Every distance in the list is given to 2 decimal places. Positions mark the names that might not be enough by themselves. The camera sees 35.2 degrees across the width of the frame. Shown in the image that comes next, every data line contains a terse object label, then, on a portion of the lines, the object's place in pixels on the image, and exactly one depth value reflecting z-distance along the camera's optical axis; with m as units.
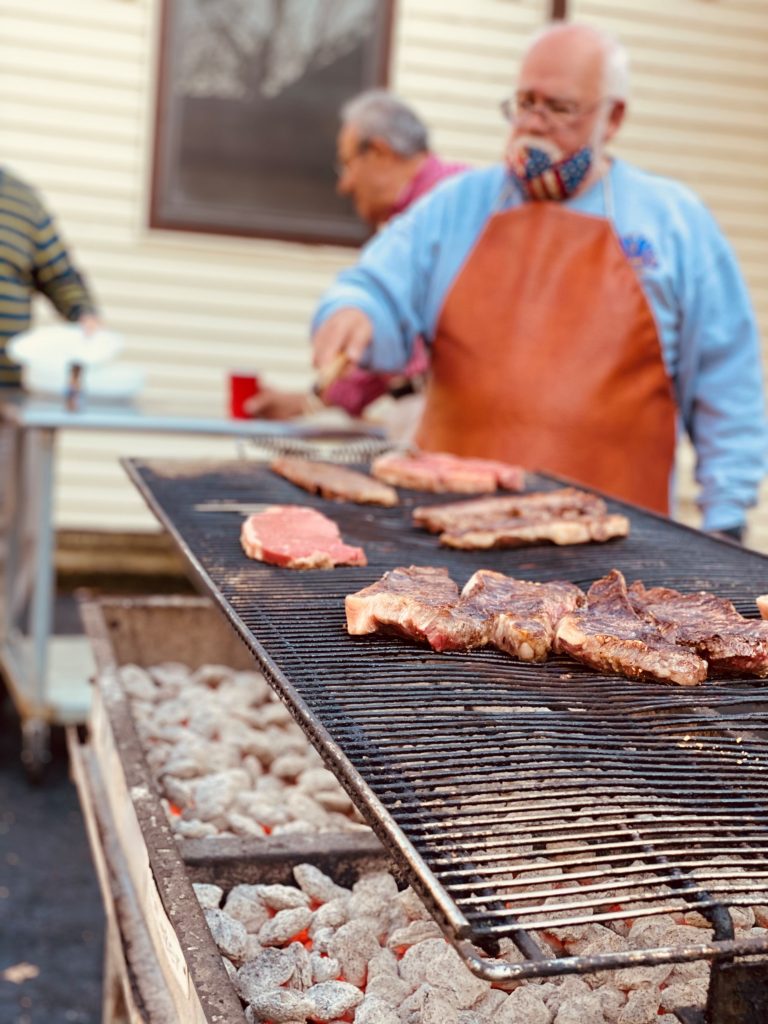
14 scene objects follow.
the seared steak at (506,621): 2.16
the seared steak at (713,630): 2.14
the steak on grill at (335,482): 3.37
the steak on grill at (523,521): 3.01
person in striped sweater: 6.24
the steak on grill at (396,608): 2.16
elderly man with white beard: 4.17
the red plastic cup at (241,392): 5.65
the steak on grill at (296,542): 2.65
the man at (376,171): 5.64
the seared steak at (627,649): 2.08
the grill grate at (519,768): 1.39
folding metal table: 5.18
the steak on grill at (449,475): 3.57
